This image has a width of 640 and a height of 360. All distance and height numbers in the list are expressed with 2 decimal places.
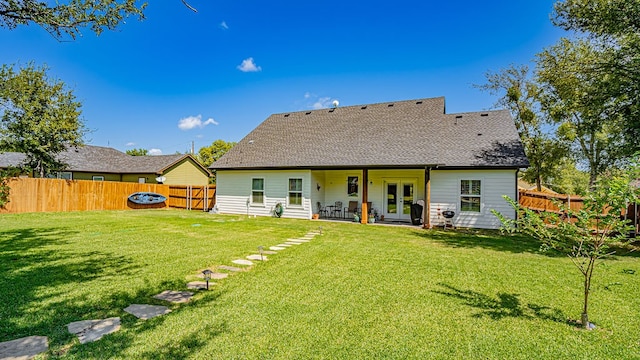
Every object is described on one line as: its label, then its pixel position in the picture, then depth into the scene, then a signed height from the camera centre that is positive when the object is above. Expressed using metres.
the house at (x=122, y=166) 21.50 +1.43
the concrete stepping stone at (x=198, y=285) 4.31 -1.51
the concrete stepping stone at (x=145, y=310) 3.36 -1.50
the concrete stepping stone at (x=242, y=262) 5.69 -1.50
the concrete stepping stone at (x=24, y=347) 2.50 -1.47
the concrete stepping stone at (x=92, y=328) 2.83 -1.48
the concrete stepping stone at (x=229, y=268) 5.30 -1.51
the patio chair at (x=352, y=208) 13.97 -1.01
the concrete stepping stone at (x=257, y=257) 6.02 -1.50
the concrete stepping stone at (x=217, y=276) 4.82 -1.51
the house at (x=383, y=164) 11.68 +0.99
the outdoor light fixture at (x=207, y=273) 4.11 -1.24
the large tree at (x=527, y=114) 18.31 +4.74
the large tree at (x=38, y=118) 15.78 +3.61
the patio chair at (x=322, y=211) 14.55 -1.22
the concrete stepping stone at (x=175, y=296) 3.84 -1.50
